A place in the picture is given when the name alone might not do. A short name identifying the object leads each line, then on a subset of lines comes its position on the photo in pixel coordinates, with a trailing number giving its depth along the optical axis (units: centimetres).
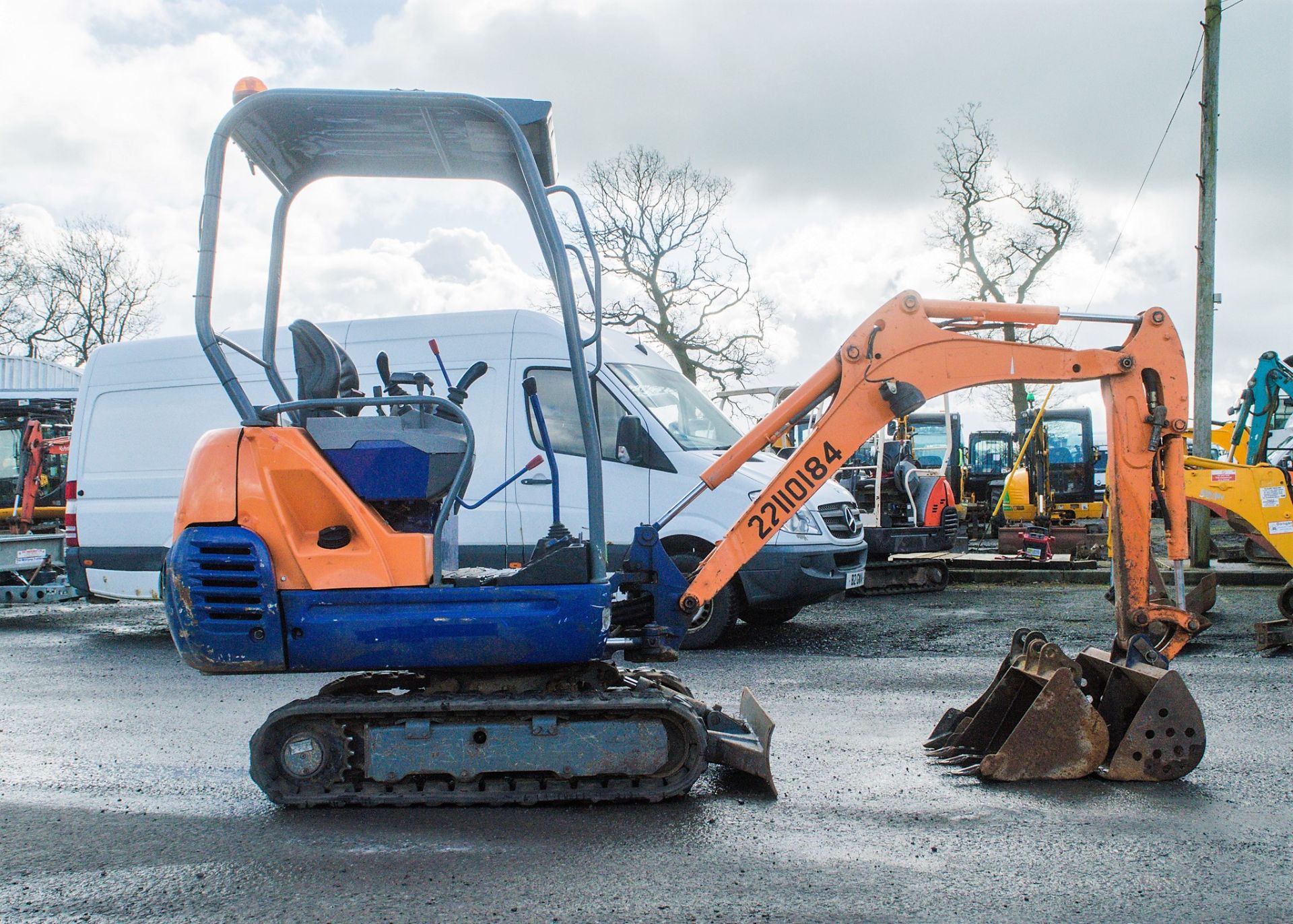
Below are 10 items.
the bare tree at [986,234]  3250
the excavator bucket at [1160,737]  442
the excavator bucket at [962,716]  505
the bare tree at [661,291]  3017
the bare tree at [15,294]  4016
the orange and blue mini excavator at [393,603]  409
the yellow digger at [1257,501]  863
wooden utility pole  1406
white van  838
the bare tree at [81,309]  4128
